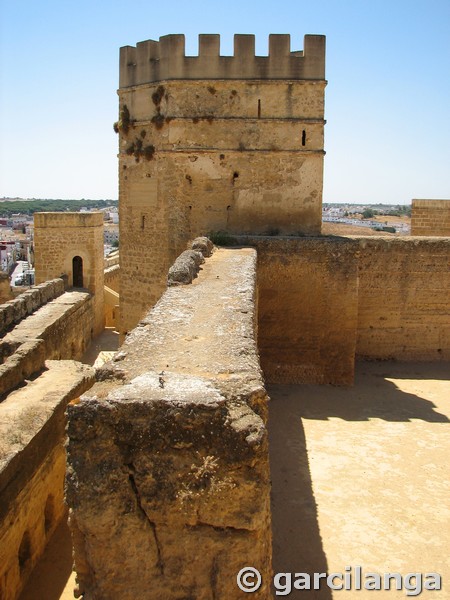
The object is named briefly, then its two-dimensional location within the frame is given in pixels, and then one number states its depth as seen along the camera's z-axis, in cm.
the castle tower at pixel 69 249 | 2045
